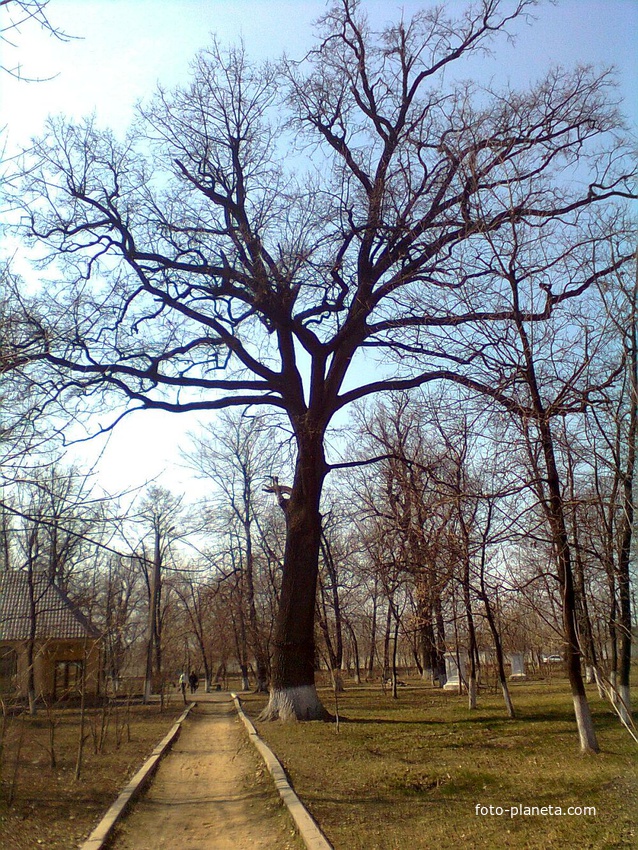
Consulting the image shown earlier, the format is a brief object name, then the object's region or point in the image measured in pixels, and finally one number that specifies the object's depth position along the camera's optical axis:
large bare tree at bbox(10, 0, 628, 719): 13.17
